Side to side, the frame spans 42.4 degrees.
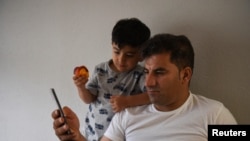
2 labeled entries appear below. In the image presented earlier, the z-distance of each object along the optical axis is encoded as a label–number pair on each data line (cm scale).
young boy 128
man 116
